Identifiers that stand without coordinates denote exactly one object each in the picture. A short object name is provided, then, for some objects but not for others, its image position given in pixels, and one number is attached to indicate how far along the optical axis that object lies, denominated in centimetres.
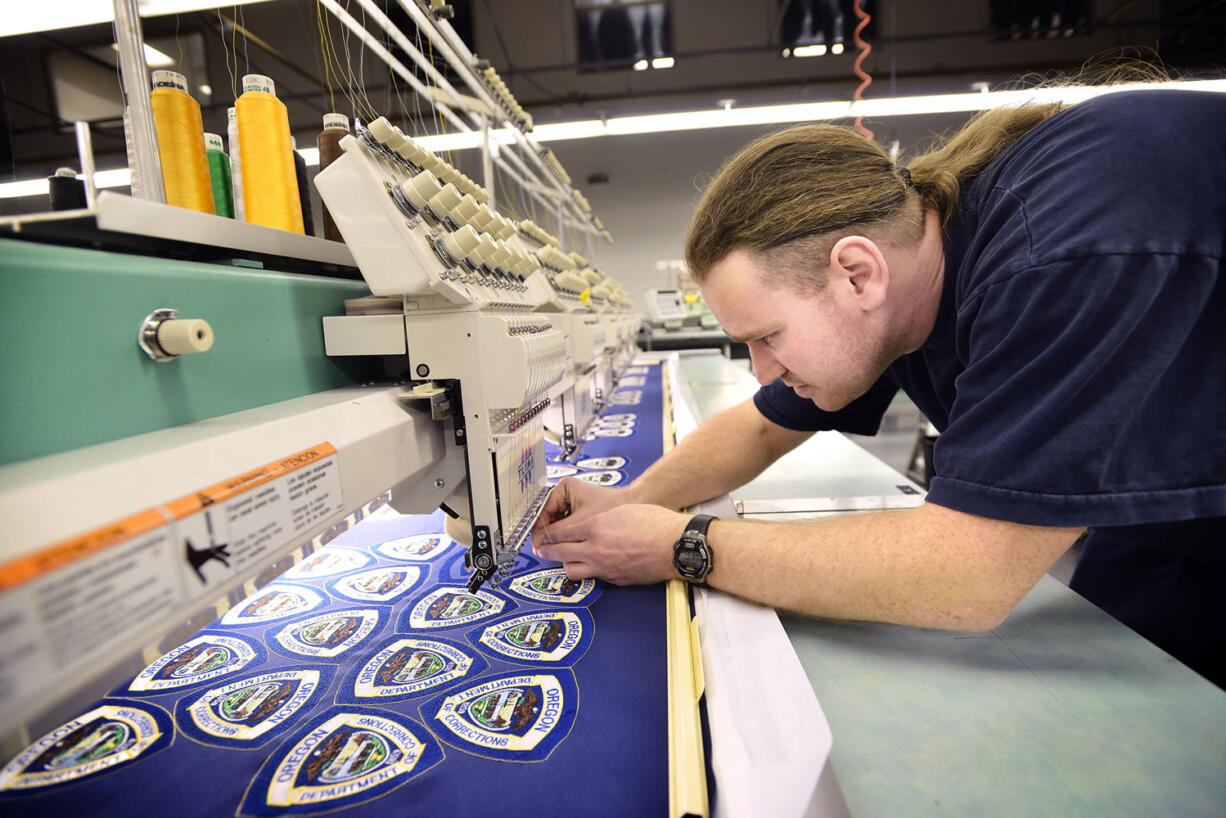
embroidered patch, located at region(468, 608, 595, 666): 82
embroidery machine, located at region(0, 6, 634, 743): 37
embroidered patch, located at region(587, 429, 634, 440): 212
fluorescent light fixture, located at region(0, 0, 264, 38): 157
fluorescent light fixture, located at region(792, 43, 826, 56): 586
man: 66
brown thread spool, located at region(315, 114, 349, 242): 103
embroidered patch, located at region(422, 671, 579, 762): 66
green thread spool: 108
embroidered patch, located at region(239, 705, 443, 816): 60
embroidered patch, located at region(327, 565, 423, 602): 101
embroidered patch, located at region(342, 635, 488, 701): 76
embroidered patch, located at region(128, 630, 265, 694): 79
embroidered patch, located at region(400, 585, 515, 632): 92
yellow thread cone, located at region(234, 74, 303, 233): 99
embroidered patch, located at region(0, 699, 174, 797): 63
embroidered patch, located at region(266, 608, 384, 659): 85
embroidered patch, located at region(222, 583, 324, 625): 95
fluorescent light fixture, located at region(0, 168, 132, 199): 414
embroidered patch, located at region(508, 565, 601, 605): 98
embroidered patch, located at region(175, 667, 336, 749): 69
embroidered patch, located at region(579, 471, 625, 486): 156
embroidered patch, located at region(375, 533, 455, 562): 116
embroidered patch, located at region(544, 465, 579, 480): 164
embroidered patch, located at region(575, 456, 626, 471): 171
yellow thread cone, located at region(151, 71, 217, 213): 92
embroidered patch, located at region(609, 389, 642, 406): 282
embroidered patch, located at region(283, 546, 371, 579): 110
